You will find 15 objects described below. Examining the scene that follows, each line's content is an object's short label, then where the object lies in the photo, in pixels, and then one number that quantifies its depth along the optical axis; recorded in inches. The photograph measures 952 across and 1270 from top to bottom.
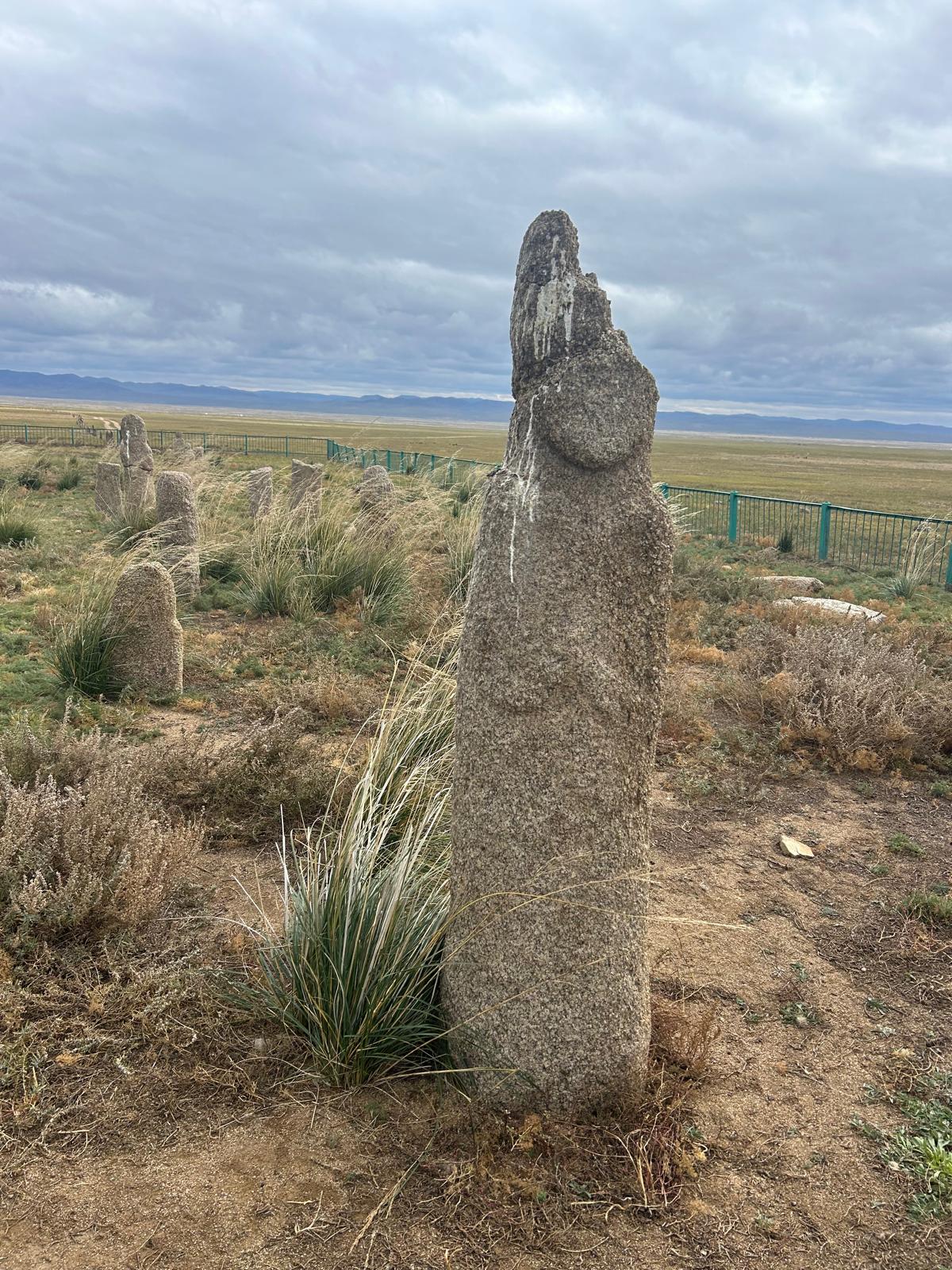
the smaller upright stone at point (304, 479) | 541.0
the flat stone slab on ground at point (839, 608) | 371.9
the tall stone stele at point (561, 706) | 95.3
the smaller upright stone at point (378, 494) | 423.2
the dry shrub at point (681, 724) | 244.5
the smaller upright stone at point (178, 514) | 374.3
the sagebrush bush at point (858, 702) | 234.1
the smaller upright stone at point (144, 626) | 257.8
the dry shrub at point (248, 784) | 176.7
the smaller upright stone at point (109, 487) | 631.2
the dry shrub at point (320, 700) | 245.8
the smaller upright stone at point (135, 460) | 631.2
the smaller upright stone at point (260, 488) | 579.8
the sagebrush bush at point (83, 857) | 123.3
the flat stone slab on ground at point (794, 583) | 472.7
